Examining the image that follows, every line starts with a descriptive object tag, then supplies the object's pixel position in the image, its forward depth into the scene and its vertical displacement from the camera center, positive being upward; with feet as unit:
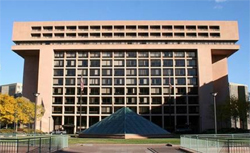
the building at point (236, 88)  428.23 +28.19
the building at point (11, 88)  514.31 +33.97
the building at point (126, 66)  291.58 +40.76
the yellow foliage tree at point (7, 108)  206.06 +0.40
